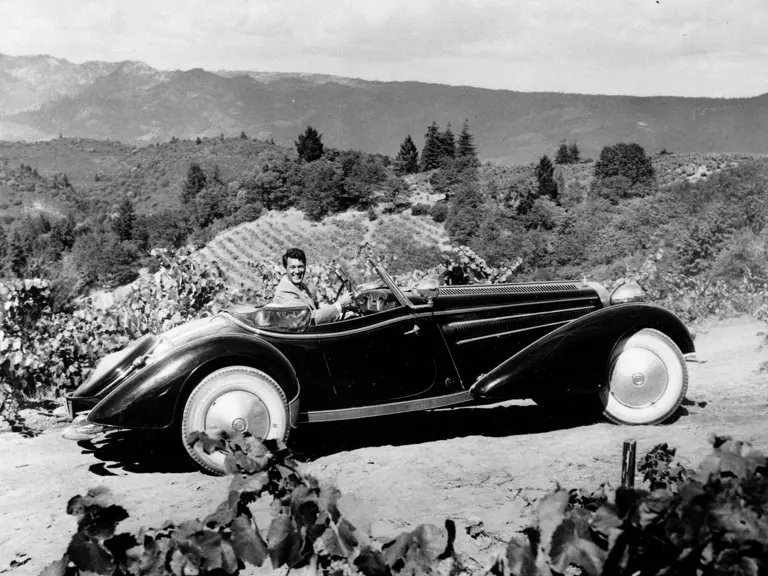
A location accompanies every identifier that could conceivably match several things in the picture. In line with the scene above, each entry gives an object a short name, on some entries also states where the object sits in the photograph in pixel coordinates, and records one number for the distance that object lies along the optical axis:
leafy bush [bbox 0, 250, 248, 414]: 7.78
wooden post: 2.68
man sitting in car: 5.54
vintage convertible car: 5.00
